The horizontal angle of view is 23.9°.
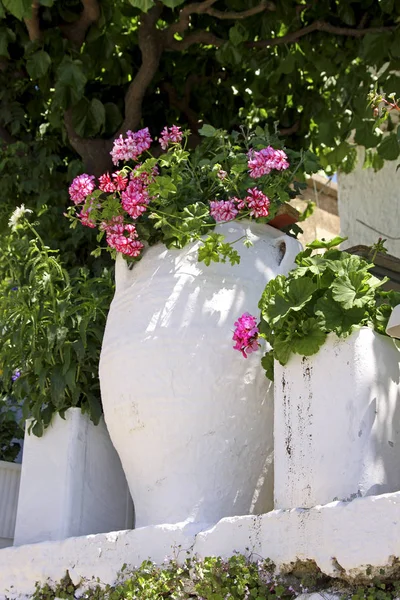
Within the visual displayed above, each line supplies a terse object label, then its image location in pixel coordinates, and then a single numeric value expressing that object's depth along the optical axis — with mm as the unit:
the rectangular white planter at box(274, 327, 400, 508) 2375
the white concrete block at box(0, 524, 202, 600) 2633
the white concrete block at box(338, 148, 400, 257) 5199
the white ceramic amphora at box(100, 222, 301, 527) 2801
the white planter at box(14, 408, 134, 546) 3148
